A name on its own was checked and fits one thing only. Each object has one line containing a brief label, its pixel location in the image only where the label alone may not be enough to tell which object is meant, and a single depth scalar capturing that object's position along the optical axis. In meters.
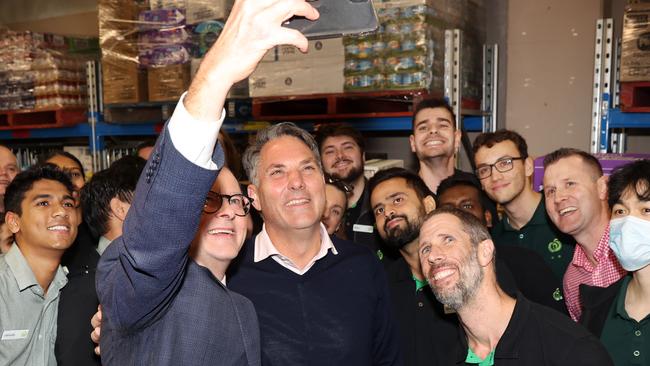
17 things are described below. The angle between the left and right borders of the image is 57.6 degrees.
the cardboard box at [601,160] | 3.42
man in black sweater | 2.10
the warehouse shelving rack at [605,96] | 3.82
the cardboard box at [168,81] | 4.78
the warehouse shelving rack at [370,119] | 4.13
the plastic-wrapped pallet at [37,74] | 5.61
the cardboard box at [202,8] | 4.47
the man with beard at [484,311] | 1.82
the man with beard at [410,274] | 2.43
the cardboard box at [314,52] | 4.11
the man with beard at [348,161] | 3.78
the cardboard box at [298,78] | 4.13
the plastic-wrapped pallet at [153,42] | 4.60
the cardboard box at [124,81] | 5.09
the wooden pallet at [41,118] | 5.83
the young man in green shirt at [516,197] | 3.04
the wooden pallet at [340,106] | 4.06
